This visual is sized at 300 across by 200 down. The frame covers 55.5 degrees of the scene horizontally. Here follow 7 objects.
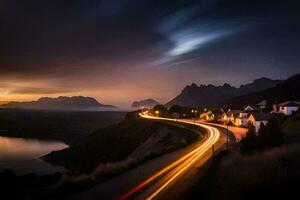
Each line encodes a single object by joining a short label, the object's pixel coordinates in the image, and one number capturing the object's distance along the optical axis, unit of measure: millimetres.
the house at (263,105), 121569
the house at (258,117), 72250
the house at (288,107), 86450
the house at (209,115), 115412
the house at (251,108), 112125
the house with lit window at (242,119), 85400
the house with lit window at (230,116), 94819
